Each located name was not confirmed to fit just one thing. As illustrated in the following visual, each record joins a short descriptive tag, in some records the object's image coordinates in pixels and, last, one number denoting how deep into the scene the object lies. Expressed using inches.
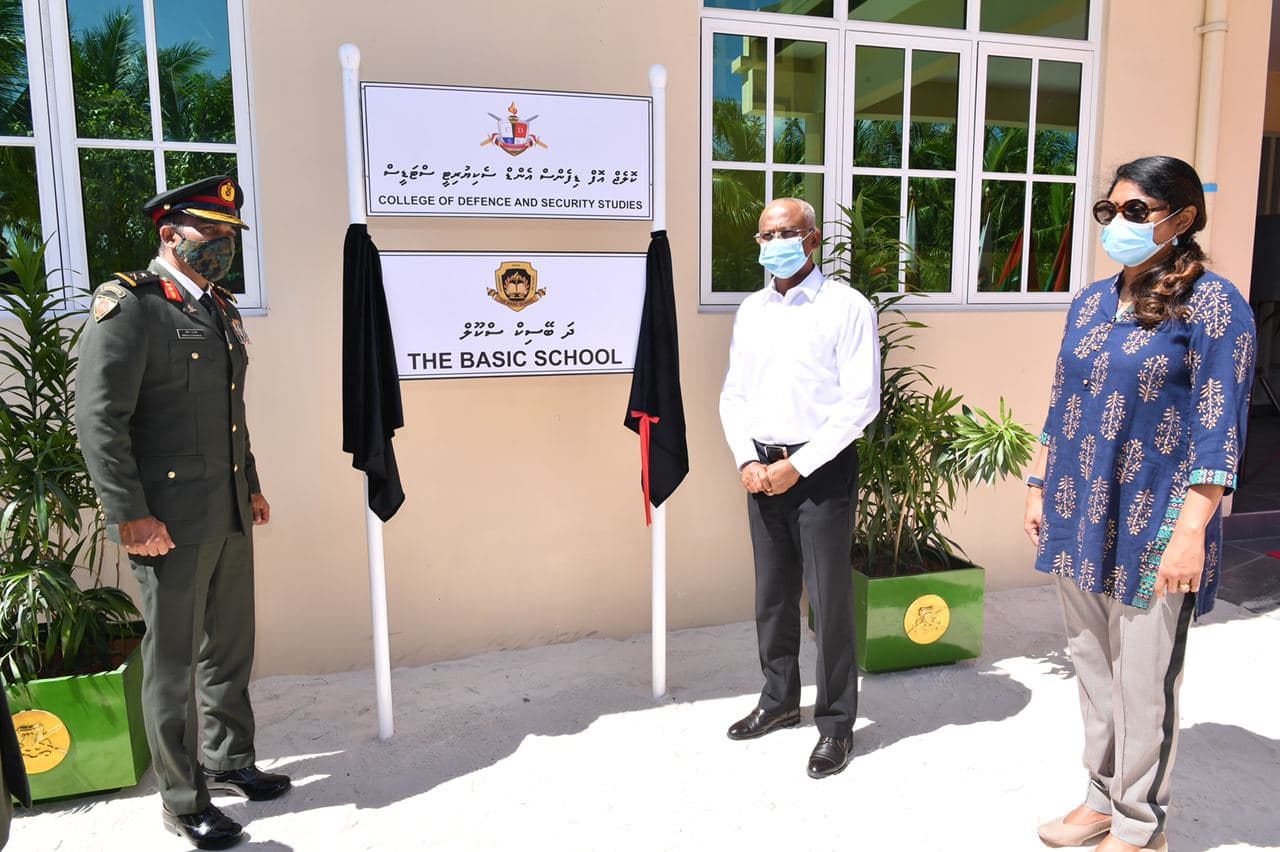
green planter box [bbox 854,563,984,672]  129.0
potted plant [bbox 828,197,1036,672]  128.6
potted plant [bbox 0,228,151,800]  93.8
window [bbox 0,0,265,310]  114.0
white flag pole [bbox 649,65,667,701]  113.4
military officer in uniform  82.9
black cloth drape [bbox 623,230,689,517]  115.7
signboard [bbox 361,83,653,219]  105.4
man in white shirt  100.6
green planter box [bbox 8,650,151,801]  93.6
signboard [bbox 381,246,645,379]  108.1
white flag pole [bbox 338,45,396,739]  103.9
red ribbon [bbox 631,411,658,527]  117.1
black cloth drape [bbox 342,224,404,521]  104.2
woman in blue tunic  74.2
